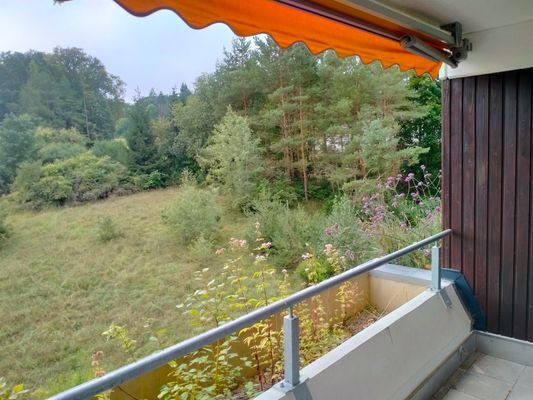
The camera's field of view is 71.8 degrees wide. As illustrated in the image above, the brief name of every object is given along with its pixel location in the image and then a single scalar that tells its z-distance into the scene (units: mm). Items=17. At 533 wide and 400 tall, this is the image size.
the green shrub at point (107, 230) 10133
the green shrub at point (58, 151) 9836
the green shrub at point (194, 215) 9500
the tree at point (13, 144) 8977
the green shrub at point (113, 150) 10531
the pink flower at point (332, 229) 5730
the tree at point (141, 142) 11047
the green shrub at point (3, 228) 8750
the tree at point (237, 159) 10516
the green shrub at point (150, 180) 11250
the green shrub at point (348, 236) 5215
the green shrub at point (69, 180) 9548
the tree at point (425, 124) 10070
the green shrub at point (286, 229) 8008
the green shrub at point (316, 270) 5625
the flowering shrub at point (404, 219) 4342
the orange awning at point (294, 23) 1032
